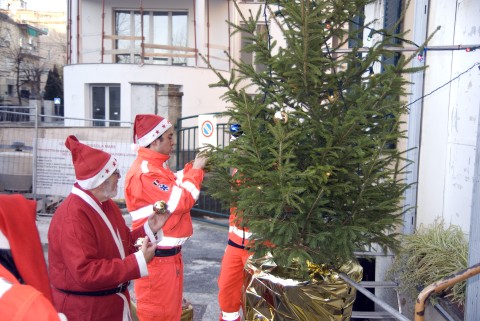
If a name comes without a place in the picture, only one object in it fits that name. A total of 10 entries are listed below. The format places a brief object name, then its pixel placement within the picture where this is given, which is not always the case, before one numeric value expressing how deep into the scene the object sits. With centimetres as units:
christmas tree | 254
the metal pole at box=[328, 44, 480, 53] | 304
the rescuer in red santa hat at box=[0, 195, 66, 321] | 125
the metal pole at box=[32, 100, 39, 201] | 881
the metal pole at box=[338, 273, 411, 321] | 229
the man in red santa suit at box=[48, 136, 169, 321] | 237
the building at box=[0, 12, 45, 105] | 3444
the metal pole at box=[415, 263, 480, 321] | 197
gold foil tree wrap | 266
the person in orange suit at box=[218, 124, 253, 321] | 400
